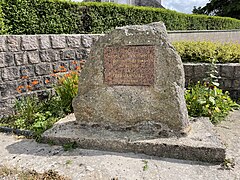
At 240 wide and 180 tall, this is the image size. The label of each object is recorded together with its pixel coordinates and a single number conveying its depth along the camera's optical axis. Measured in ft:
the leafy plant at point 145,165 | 6.18
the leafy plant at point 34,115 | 8.90
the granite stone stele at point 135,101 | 7.02
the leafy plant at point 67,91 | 10.51
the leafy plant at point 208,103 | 9.28
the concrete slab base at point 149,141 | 6.53
